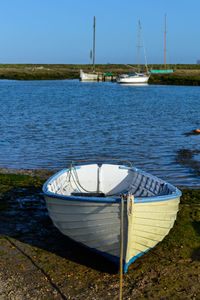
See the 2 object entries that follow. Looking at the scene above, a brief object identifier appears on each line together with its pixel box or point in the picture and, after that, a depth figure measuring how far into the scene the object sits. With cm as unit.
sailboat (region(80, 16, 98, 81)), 9125
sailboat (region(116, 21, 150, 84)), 8538
